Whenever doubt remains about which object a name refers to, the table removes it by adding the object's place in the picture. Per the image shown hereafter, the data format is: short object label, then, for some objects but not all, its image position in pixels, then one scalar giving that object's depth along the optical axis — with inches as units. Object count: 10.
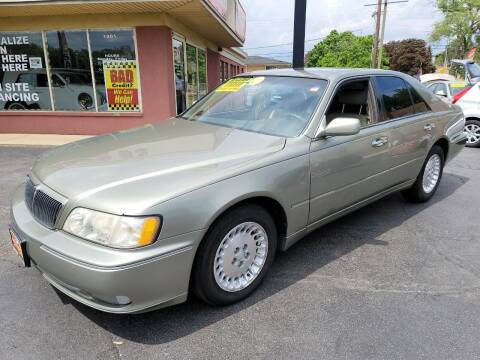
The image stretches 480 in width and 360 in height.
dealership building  383.6
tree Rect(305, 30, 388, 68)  1681.8
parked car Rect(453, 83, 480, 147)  358.0
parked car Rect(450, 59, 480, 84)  511.2
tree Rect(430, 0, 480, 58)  1651.8
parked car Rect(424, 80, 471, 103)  467.4
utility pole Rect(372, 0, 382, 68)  1177.4
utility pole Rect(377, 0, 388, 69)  1247.3
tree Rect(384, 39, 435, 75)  2488.9
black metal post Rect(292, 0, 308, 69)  266.2
